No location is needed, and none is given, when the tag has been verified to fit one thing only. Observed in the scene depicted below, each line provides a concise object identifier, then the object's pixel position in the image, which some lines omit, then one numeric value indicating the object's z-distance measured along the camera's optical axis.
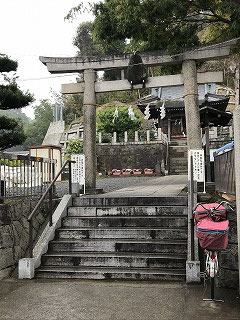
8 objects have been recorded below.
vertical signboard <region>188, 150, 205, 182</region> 8.81
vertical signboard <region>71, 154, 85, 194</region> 9.80
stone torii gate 10.17
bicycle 4.18
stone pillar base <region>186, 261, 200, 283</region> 5.22
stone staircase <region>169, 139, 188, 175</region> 27.09
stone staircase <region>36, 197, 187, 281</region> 5.75
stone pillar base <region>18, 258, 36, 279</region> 5.79
